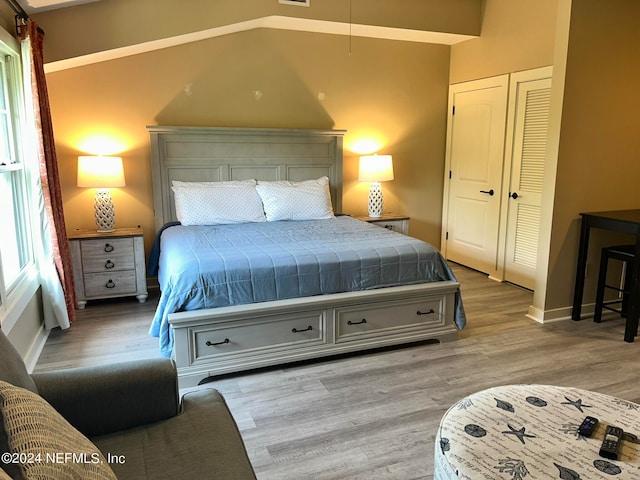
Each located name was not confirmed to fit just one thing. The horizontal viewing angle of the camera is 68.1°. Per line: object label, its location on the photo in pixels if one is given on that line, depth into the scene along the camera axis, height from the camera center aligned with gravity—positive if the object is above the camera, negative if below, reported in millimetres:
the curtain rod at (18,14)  3101 +874
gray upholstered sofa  1330 -898
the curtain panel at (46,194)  3195 -333
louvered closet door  4273 -293
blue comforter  2773 -741
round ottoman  1437 -954
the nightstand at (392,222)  4953 -778
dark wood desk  3316 -728
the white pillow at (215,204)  4129 -501
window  3137 -269
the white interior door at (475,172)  4797 -261
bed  2779 -846
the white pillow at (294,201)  4301 -493
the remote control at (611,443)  1468 -922
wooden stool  3516 -968
